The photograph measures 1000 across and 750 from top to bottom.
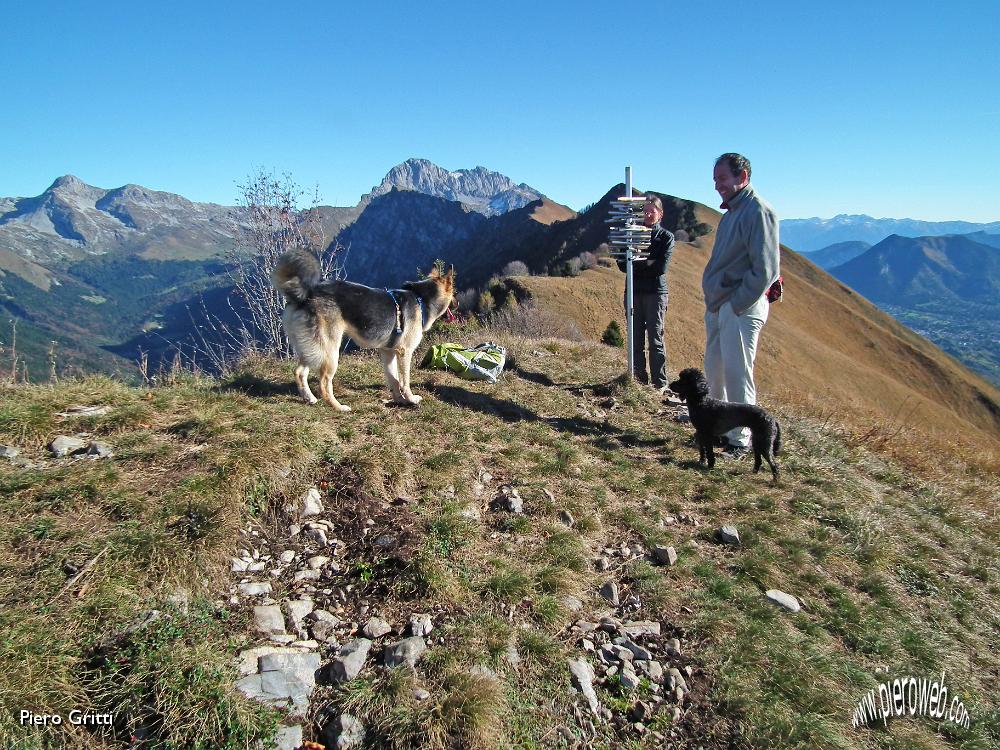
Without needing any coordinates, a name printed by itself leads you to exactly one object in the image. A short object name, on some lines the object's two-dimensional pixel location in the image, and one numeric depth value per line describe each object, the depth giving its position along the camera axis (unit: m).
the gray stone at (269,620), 3.07
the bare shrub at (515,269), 60.88
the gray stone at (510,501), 4.80
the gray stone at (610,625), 3.59
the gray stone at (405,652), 2.94
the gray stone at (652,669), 3.25
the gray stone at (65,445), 4.16
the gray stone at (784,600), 4.09
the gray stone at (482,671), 2.95
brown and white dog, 5.54
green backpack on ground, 8.31
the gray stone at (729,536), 4.87
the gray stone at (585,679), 3.01
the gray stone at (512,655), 3.12
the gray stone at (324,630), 3.15
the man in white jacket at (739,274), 5.84
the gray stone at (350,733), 2.50
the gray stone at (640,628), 3.58
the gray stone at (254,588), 3.33
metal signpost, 8.81
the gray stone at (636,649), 3.38
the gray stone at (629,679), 3.15
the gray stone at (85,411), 4.66
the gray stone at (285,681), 2.65
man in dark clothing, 9.02
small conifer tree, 22.61
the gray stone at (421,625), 3.21
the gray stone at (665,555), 4.42
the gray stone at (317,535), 3.91
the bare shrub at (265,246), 11.99
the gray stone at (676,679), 3.21
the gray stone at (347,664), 2.85
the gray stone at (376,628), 3.19
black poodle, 6.00
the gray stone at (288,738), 2.46
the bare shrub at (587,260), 48.09
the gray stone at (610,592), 3.91
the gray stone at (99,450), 4.11
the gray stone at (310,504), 4.12
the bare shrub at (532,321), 21.08
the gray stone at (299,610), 3.19
